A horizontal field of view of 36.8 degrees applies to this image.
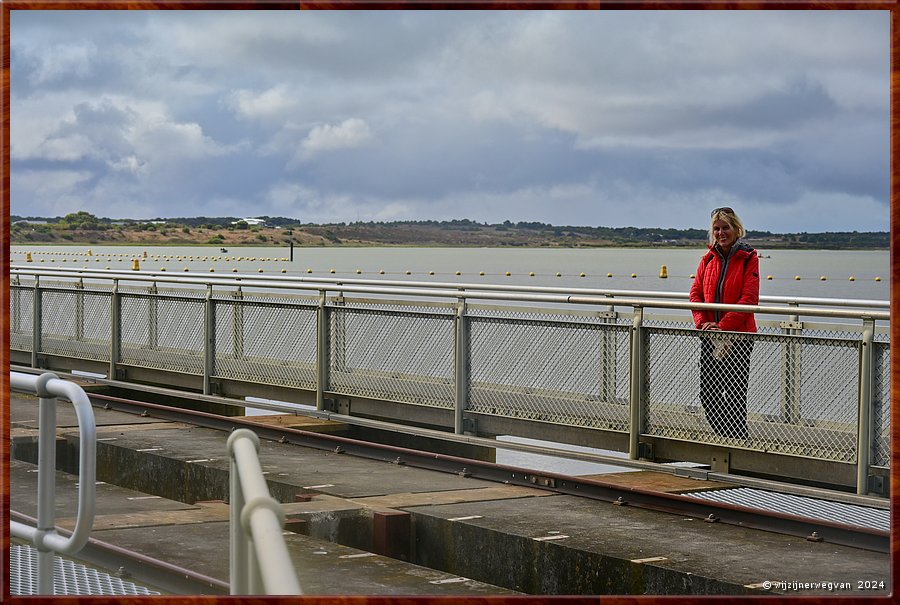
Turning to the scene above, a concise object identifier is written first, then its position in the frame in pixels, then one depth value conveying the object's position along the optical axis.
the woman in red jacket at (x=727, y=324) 9.36
